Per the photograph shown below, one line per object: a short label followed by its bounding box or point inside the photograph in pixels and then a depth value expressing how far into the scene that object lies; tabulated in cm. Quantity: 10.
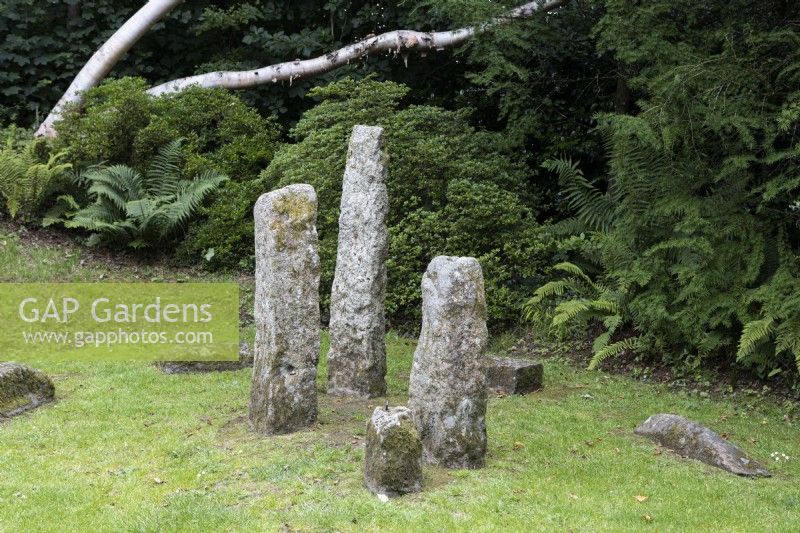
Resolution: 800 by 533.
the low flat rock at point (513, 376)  997
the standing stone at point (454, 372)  718
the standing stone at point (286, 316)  791
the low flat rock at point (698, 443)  755
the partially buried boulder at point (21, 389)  873
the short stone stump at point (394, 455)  652
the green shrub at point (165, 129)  1560
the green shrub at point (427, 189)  1284
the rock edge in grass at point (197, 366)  1055
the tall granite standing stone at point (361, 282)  932
